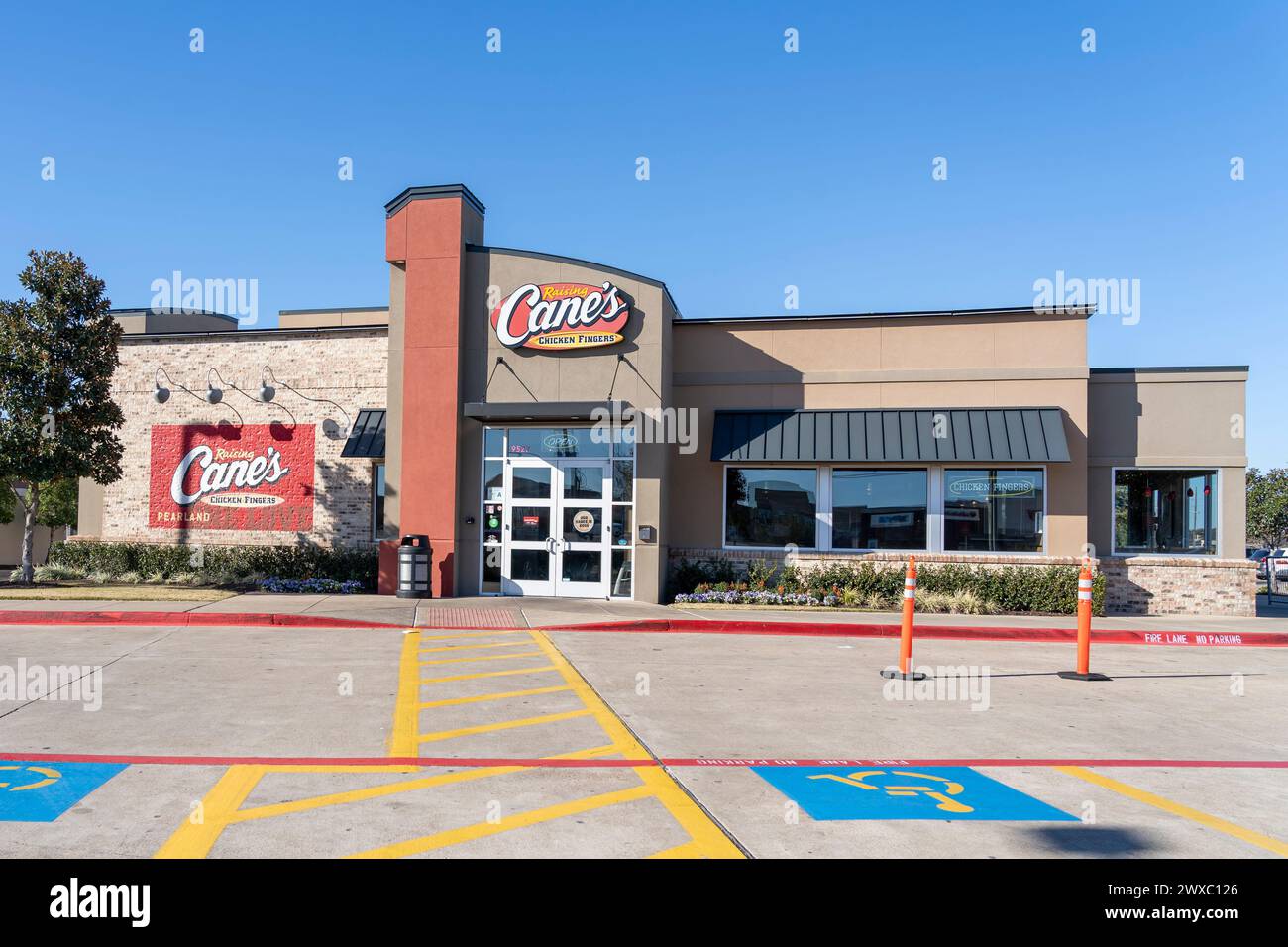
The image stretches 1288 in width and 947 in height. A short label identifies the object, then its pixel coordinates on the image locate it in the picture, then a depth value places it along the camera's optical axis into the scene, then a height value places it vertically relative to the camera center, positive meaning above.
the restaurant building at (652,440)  18.05 +1.35
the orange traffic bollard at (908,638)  10.59 -1.50
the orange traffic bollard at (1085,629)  10.97 -1.41
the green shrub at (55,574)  19.89 -1.71
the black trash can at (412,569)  17.23 -1.28
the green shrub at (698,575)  19.17 -1.44
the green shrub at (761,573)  18.91 -1.38
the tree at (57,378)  17.38 +2.24
